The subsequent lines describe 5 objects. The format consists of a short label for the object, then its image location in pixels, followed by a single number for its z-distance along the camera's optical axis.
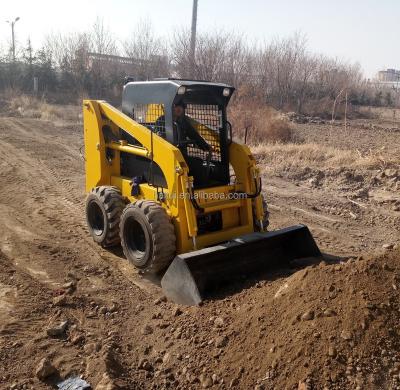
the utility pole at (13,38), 32.16
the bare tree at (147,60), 29.16
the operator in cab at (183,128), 5.00
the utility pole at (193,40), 23.03
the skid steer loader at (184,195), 4.66
